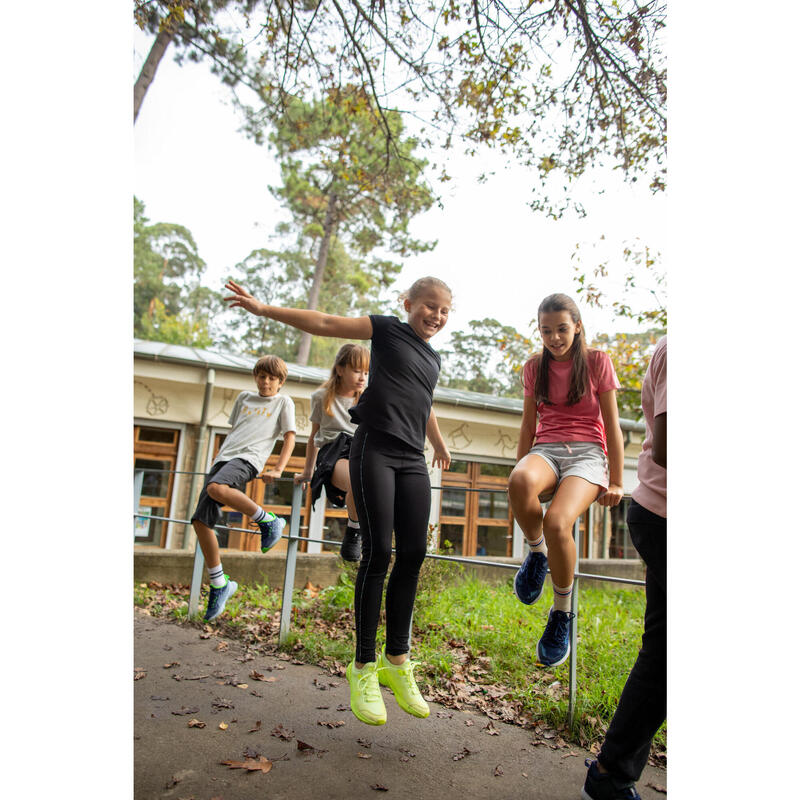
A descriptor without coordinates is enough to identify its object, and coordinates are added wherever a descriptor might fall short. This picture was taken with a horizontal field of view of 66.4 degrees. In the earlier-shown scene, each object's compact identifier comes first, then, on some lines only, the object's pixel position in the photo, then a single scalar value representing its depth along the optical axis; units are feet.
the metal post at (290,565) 15.01
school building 28.55
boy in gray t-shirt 12.34
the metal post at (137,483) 20.72
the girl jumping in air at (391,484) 7.72
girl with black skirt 12.29
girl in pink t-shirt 7.66
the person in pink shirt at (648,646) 6.05
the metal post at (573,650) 9.73
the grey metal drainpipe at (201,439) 28.89
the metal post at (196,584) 18.01
